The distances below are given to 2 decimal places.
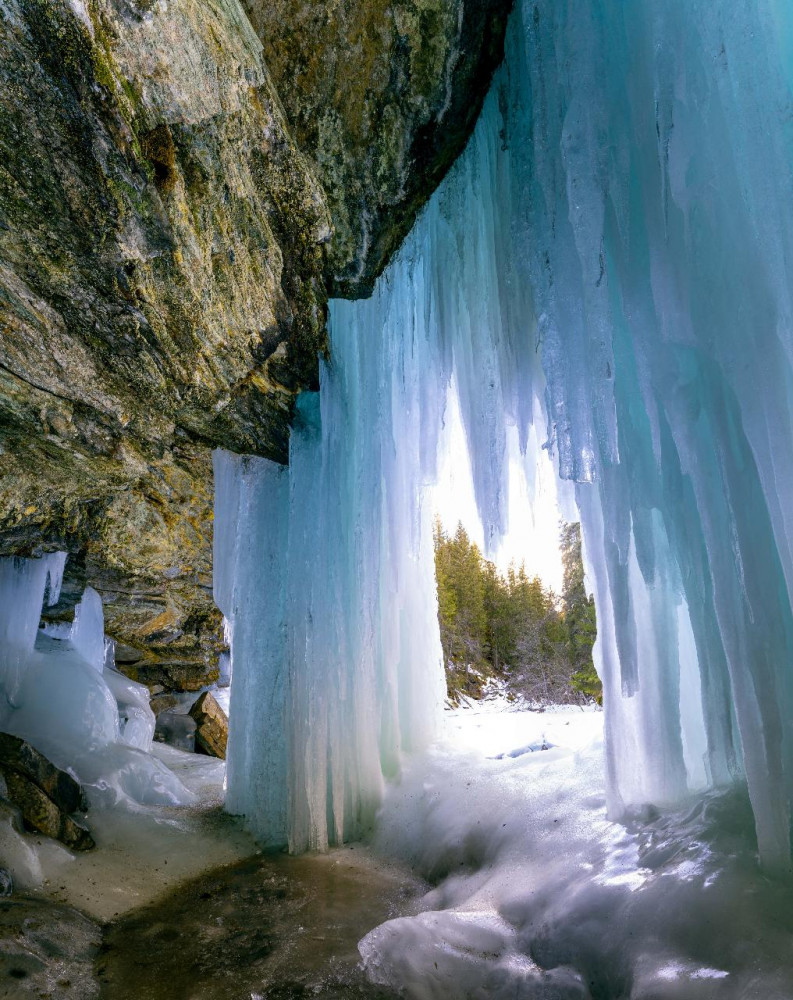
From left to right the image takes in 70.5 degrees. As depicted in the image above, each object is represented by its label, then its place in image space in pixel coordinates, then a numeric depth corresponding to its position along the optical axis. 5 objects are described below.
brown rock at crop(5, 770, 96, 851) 4.23
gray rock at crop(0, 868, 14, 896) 3.31
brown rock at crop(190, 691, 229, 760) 9.81
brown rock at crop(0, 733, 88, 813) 4.62
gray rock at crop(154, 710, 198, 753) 9.95
